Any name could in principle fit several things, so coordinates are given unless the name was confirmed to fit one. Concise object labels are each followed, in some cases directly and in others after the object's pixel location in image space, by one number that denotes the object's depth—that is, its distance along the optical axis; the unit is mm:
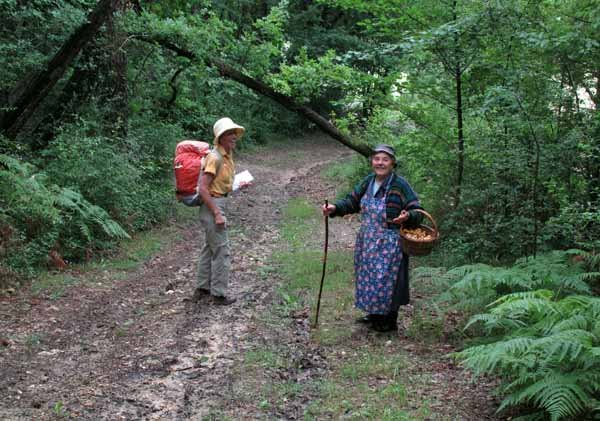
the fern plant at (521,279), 5715
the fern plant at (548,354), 3949
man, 7660
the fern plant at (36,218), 8461
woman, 6512
